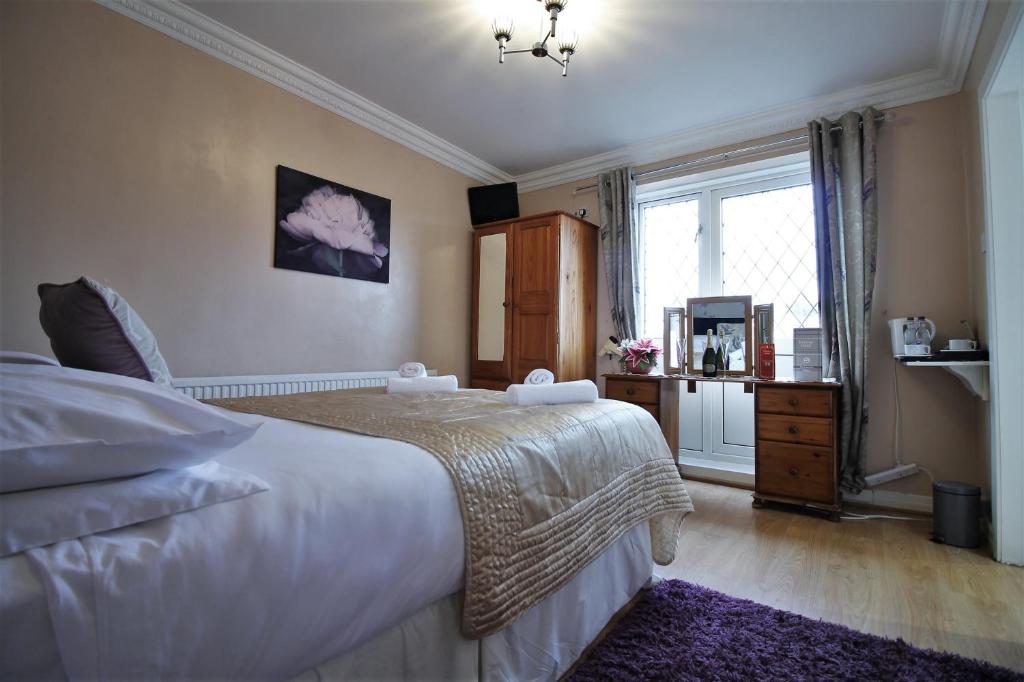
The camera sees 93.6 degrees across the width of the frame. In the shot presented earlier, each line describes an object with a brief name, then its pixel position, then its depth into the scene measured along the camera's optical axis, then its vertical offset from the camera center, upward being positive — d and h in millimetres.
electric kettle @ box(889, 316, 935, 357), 2674 +105
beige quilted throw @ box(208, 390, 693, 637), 962 -317
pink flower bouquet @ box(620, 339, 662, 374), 3623 -15
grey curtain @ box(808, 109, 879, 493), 2965 +591
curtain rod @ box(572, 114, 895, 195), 3148 +1486
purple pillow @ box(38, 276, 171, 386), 1118 +54
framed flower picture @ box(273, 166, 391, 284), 2965 +830
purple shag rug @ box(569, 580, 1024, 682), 1372 -910
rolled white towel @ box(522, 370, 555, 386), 1944 -98
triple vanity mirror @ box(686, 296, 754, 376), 3365 +193
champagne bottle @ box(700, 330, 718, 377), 3367 -48
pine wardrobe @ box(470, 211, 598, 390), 3832 +454
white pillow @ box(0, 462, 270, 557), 502 -179
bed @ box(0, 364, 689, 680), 483 -286
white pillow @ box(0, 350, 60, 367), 937 -11
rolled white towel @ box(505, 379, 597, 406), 1690 -145
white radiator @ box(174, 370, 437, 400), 2525 -183
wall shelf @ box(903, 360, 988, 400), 2348 -93
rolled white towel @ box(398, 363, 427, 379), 2428 -85
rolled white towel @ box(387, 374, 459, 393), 2131 -143
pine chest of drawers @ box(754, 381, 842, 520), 2807 -544
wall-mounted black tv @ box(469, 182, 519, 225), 4316 +1368
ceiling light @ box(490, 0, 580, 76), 2166 +1536
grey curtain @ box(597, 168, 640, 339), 3930 +834
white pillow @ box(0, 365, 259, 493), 526 -93
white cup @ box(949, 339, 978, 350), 2393 +49
